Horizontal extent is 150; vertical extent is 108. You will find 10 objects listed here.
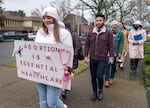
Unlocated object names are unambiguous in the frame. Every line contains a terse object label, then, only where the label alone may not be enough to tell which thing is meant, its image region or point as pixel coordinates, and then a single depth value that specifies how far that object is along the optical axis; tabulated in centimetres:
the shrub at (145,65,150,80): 412
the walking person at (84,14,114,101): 270
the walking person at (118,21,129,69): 374
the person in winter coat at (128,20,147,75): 411
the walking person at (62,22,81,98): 272
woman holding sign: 183
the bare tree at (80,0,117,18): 1637
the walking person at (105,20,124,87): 357
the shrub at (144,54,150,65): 554
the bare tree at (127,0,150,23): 1842
